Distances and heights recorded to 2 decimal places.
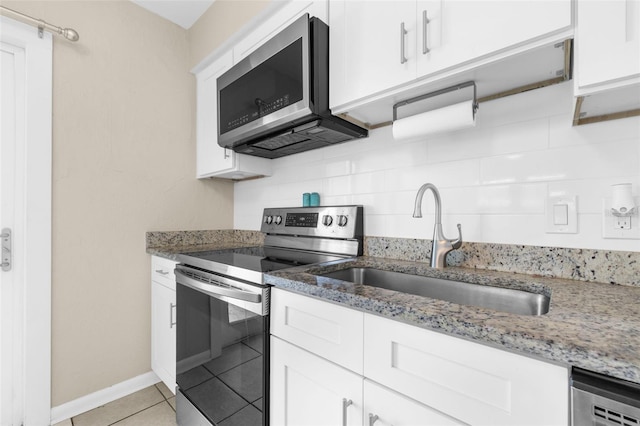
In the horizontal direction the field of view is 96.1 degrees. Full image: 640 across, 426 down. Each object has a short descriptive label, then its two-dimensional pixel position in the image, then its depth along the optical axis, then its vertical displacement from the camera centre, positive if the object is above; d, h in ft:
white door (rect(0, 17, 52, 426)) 5.03 -0.31
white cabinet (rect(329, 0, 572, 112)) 2.57 +1.88
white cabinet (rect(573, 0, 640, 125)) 2.11 +1.27
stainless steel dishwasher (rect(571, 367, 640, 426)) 1.45 -0.97
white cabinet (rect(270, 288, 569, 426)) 1.78 -1.25
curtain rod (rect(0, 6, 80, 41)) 4.90 +3.38
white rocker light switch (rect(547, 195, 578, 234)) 3.19 +0.01
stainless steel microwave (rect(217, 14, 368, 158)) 4.10 +1.90
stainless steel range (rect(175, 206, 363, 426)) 3.61 -1.42
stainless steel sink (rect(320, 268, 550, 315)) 3.06 -0.93
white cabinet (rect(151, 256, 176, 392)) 5.51 -2.16
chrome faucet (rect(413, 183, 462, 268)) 3.75 -0.36
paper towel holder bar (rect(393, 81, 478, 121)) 3.31 +1.48
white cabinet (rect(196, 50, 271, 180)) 6.30 +1.64
